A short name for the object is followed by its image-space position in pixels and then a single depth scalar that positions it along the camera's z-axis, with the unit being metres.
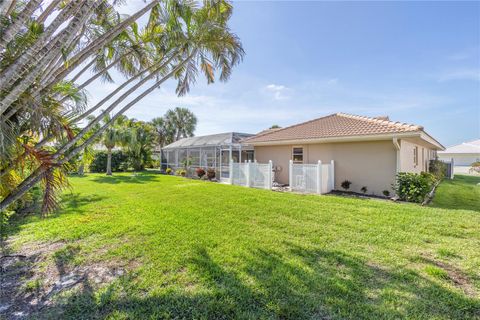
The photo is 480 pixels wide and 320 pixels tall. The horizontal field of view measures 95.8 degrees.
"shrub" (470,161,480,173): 22.04
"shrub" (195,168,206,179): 18.69
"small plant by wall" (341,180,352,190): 11.41
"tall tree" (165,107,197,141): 37.34
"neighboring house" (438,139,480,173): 30.69
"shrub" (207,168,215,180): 17.92
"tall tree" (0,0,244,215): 2.83
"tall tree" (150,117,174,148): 37.20
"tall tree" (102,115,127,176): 21.28
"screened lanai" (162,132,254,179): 17.70
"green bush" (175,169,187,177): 21.49
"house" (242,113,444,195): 10.30
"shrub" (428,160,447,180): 17.41
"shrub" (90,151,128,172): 26.46
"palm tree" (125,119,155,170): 24.92
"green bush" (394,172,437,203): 8.95
